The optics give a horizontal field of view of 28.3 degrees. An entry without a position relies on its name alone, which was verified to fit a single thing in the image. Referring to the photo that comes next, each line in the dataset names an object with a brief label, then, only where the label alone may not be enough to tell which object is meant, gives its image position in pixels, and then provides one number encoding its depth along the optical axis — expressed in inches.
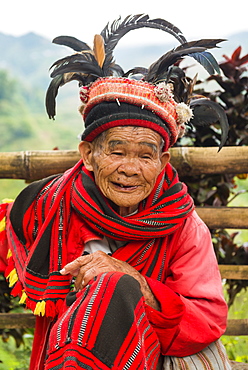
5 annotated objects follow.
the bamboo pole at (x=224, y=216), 119.2
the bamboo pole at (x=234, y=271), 122.8
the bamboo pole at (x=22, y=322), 124.9
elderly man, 75.3
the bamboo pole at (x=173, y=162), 114.7
